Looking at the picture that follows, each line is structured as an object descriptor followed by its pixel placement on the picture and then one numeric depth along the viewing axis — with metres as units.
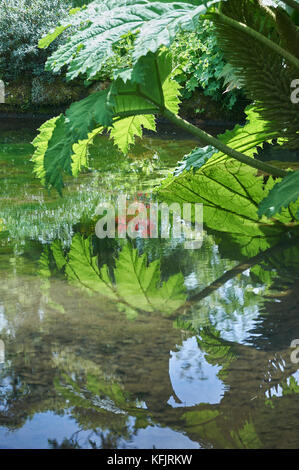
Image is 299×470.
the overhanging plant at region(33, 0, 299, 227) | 2.35
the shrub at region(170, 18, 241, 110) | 8.82
